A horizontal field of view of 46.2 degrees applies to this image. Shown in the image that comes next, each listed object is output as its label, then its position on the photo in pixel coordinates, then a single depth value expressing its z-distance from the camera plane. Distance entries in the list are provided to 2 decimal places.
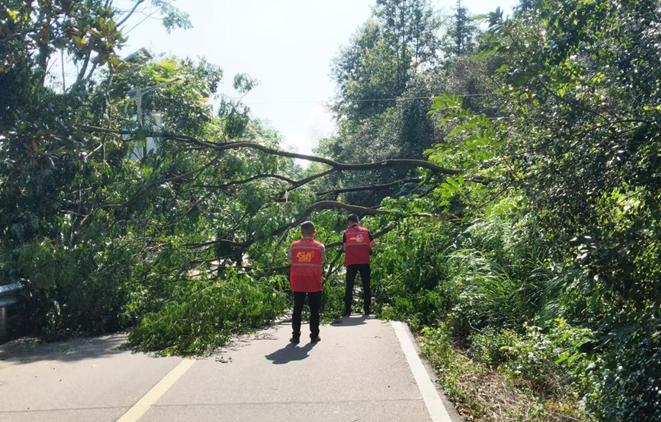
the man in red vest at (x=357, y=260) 13.32
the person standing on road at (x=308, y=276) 10.78
